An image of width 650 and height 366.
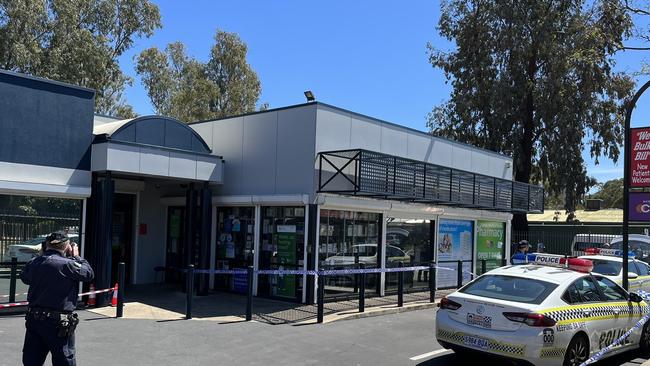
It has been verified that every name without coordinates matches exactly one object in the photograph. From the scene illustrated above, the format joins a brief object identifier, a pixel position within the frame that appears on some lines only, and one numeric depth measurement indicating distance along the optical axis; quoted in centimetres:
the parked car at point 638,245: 2342
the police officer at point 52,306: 585
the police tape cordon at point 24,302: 1063
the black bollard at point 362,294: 1224
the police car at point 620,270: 1373
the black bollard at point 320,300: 1112
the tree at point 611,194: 7269
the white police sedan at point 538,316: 718
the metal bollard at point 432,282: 1429
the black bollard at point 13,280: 1141
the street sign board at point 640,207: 1151
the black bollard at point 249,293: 1112
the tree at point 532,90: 2784
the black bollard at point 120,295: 1091
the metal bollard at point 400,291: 1321
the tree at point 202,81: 3950
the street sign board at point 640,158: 1138
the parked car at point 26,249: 1159
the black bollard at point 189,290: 1099
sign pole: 1122
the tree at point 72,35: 2588
